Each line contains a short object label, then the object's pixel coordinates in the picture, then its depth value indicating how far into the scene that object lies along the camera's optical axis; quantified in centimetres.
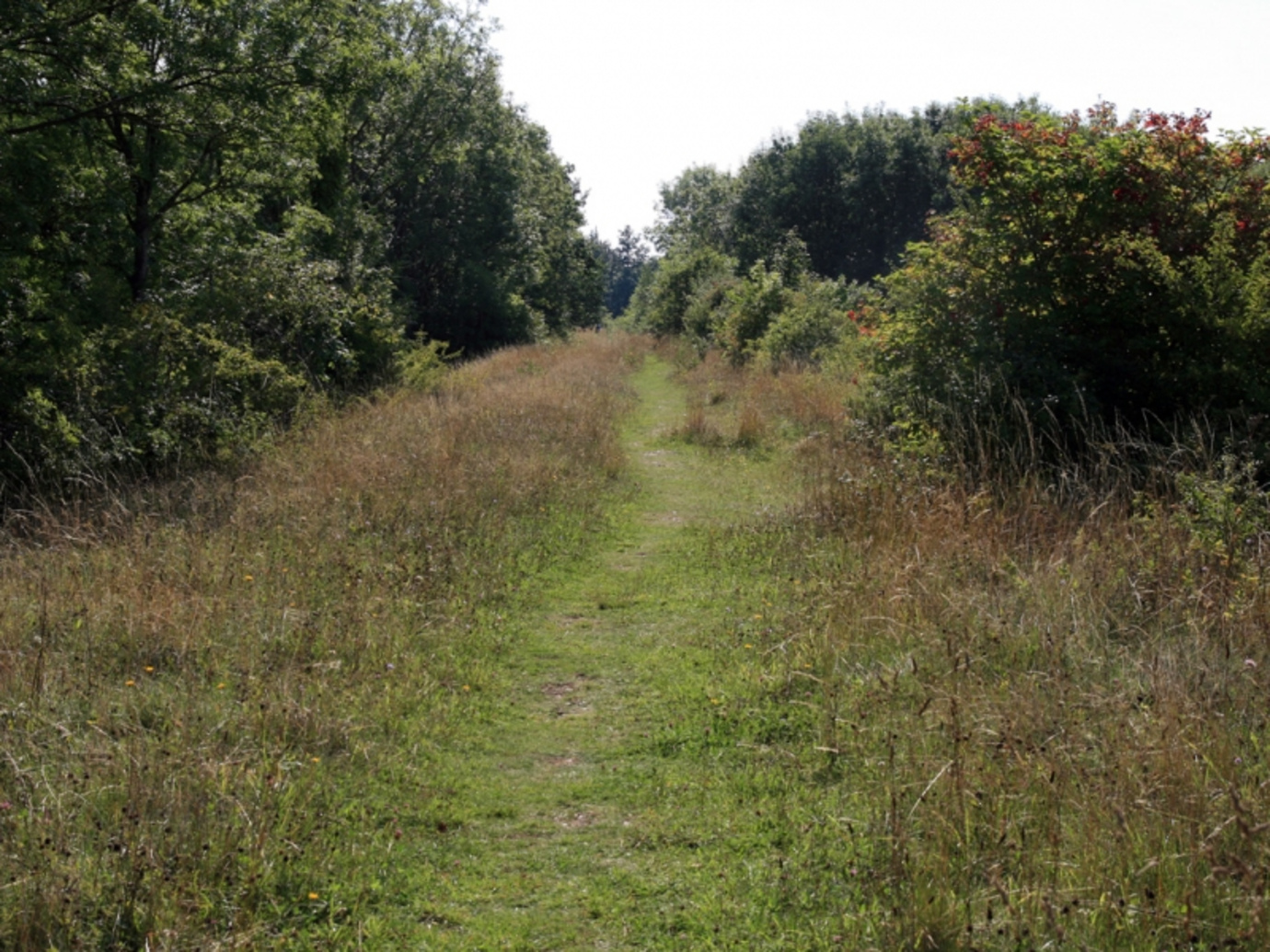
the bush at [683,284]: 3680
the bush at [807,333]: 2055
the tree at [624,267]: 14800
